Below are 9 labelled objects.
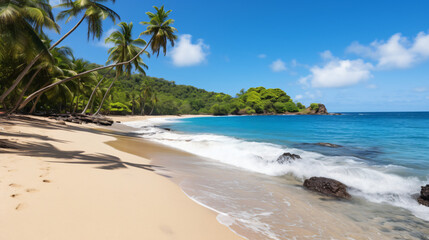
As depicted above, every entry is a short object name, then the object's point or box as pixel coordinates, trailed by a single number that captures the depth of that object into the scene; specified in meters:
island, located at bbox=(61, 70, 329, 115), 77.18
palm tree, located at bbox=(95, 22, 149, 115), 22.86
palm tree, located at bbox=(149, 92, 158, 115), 65.85
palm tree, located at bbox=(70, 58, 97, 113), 24.55
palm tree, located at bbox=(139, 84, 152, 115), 60.56
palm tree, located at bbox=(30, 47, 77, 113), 18.25
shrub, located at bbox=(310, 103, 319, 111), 114.12
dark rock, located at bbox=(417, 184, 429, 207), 4.85
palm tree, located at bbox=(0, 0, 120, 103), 13.02
